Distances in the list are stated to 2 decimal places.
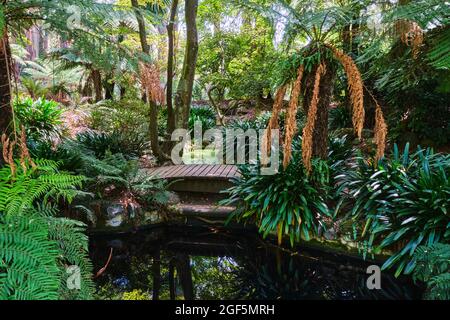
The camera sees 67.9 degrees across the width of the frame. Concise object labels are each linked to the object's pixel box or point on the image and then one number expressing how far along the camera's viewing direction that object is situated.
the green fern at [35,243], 1.55
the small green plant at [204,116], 8.50
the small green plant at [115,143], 5.53
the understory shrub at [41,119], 5.37
